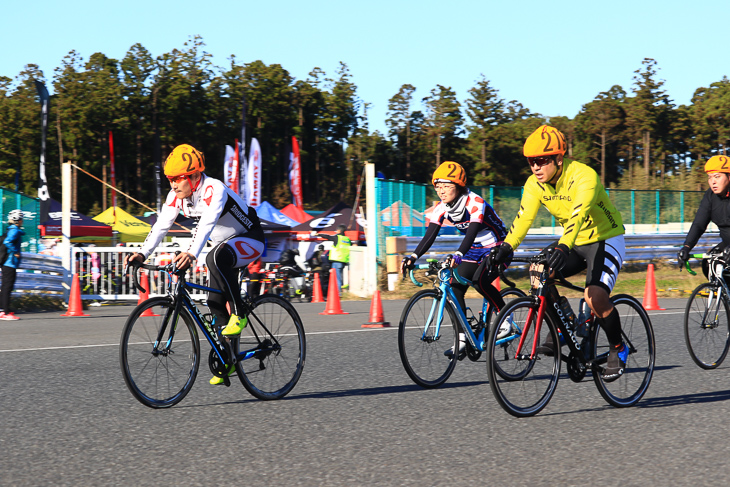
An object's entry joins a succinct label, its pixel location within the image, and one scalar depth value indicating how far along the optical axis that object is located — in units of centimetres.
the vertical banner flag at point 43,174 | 3056
